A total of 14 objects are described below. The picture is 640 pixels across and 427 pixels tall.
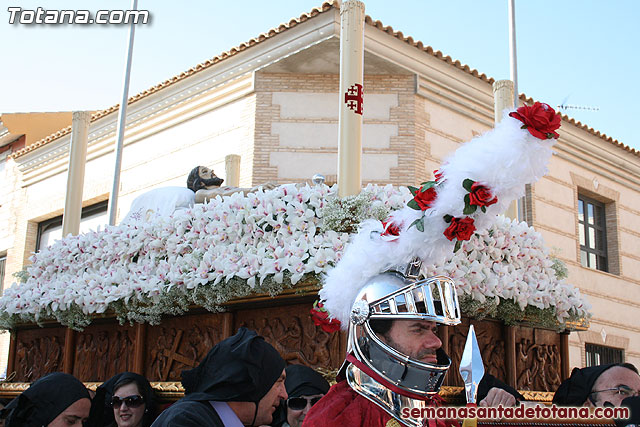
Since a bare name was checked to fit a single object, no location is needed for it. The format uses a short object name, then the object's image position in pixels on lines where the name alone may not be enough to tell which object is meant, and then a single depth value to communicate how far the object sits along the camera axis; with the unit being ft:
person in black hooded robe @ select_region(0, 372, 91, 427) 12.33
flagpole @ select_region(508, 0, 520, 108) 42.42
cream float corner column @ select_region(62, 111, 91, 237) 20.36
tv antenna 59.67
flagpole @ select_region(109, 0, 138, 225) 33.30
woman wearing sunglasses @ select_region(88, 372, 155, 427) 13.82
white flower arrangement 12.23
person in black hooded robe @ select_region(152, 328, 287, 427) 8.67
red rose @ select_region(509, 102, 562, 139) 8.16
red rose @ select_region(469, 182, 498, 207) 8.51
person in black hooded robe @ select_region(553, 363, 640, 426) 11.87
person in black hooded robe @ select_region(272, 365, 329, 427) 12.35
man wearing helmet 8.54
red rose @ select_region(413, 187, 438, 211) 8.95
